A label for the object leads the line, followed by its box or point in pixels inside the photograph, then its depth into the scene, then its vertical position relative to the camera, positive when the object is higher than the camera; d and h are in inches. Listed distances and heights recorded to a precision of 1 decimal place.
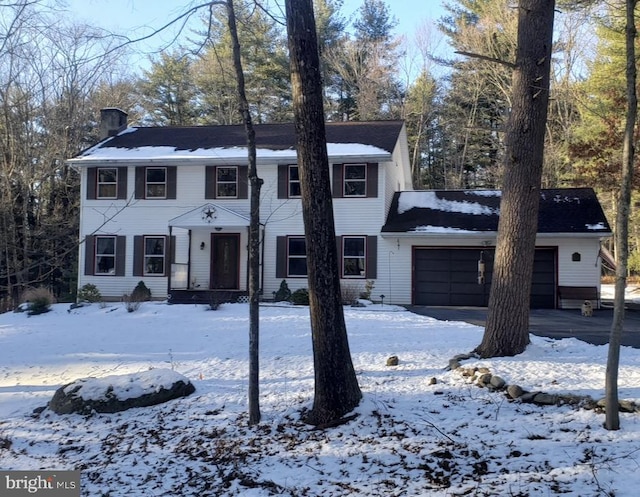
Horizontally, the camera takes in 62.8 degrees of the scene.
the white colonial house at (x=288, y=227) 679.1 +49.5
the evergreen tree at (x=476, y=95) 1072.8 +385.4
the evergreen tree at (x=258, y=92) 1117.7 +384.5
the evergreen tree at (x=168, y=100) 1226.4 +386.6
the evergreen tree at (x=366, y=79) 1195.9 +432.6
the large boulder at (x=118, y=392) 252.5 -64.9
